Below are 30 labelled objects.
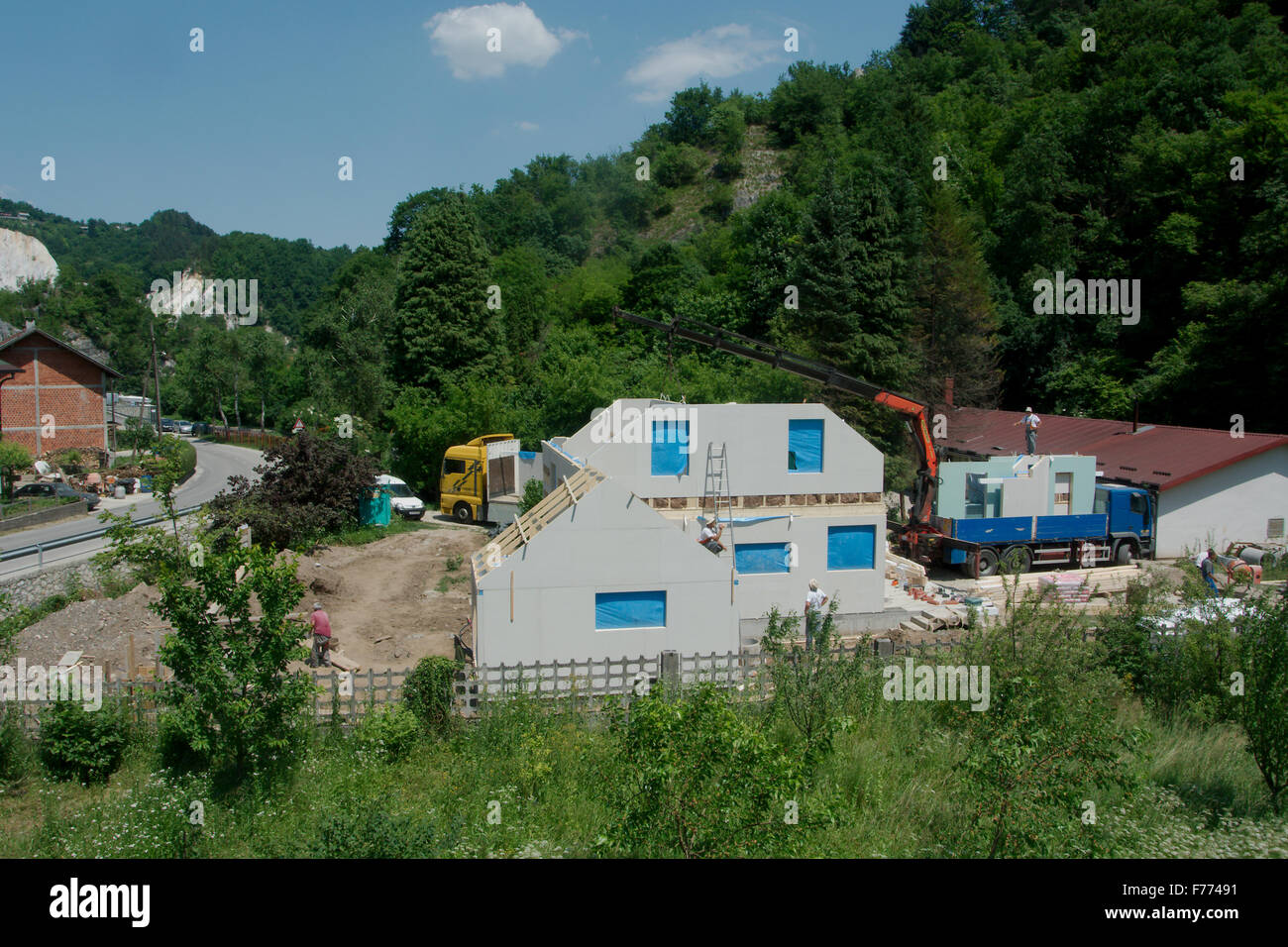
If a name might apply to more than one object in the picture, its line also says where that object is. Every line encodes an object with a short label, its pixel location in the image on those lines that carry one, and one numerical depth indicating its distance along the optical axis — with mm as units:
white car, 34656
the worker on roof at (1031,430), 33156
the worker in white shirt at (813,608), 16475
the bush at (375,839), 7375
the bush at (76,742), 11766
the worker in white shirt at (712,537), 19547
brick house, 48375
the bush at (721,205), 90312
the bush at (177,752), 11719
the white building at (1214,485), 27750
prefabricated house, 16469
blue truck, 25797
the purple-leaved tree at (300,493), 28000
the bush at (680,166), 96875
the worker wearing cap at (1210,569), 21469
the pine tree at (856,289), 38250
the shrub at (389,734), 12070
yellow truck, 34031
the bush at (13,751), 11773
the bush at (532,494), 26612
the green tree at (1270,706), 9000
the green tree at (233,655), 10586
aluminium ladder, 20812
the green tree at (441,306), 45719
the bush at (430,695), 13039
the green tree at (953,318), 41875
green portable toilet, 31578
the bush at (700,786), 6629
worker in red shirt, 16975
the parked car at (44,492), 36281
